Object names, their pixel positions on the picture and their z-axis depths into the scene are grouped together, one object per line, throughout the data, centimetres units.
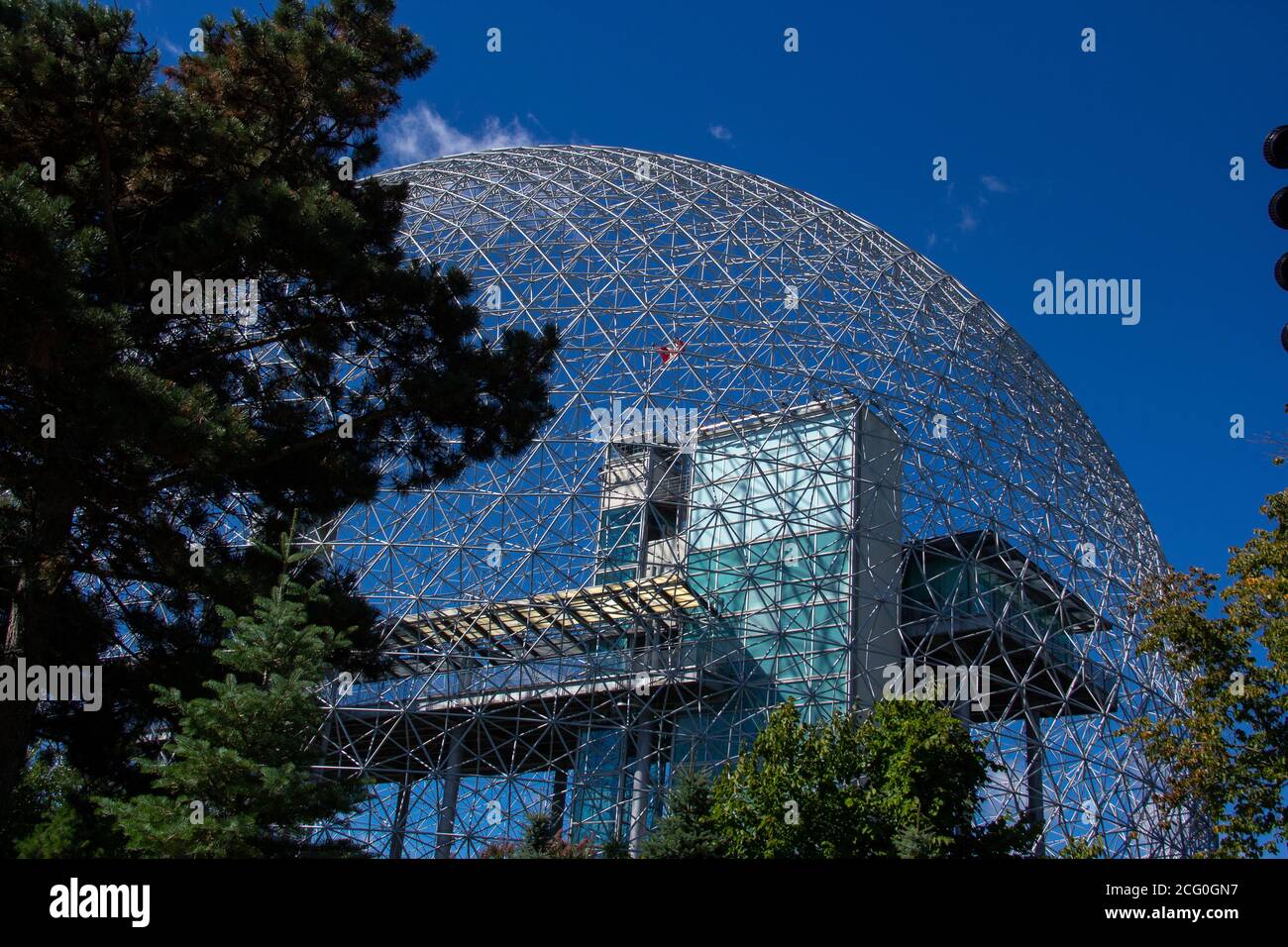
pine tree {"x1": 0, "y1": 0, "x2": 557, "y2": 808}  1166
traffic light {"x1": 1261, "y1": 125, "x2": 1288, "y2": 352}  931
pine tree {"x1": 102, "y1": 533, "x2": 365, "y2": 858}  1147
